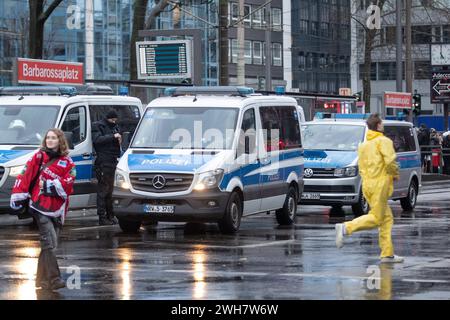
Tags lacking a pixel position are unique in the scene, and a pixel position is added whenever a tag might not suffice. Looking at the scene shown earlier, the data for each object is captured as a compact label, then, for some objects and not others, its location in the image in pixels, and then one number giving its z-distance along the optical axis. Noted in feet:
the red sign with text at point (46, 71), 90.17
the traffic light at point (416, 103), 161.89
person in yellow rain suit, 50.03
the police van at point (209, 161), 62.49
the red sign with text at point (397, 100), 142.72
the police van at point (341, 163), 79.82
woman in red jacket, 42.32
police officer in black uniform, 70.18
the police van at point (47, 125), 67.77
